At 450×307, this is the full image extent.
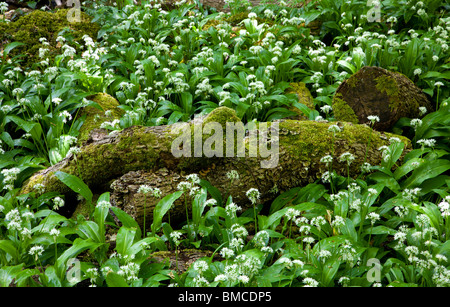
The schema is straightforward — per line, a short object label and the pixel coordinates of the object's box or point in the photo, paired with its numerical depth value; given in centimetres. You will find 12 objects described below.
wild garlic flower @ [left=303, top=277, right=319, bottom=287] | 304
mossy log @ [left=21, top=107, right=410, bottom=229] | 446
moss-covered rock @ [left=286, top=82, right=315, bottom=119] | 576
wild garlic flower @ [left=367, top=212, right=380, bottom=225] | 352
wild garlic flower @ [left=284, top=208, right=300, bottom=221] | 354
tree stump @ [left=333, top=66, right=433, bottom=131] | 536
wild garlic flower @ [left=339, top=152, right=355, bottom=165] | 403
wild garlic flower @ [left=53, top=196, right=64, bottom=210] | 376
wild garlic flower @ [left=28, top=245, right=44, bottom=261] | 330
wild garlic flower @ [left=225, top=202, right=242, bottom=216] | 380
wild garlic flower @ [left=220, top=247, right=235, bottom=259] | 334
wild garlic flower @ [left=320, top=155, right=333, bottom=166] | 405
